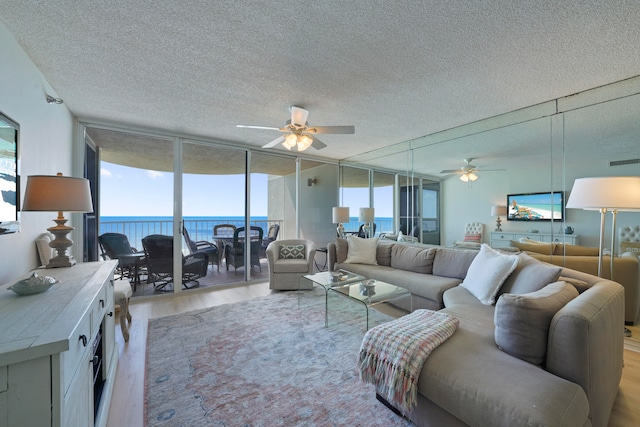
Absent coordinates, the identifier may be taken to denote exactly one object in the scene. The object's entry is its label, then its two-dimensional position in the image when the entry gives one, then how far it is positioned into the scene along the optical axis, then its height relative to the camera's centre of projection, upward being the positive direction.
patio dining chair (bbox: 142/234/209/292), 3.75 -0.72
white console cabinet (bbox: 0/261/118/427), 0.75 -0.46
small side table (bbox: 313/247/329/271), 5.46 -1.12
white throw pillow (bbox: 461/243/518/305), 2.20 -0.53
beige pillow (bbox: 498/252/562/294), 1.91 -0.49
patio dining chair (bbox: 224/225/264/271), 4.50 -0.59
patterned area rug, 1.54 -1.19
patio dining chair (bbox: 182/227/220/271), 4.04 -0.54
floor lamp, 2.10 +0.19
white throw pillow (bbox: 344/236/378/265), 3.94 -0.56
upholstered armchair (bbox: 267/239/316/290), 3.85 -0.81
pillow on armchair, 4.20 -0.61
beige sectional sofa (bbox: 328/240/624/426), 1.08 -0.75
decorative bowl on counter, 1.22 -0.34
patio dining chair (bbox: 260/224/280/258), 4.84 -0.42
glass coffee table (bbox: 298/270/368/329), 2.88 -0.78
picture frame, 1.48 +0.25
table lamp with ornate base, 1.59 +0.11
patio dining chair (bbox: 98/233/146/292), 3.52 -0.55
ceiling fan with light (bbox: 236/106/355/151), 2.73 +0.92
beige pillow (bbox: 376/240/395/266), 3.91 -0.59
